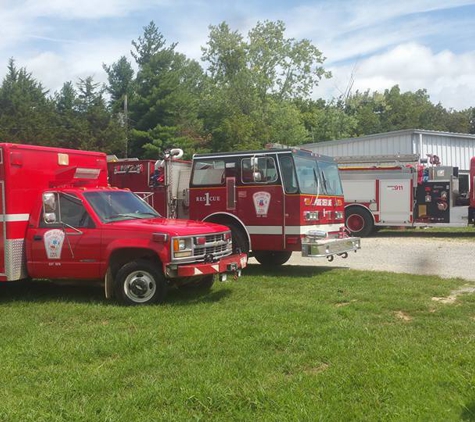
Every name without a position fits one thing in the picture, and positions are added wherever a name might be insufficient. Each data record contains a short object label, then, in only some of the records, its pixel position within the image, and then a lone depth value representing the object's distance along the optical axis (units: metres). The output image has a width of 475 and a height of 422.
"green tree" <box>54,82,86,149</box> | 37.91
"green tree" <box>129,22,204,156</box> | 40.12
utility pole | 40.68
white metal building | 28.80
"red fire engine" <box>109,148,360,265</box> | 10.28
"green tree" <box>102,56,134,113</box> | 55.16
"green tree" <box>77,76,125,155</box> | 38.13
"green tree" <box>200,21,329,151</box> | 46.22
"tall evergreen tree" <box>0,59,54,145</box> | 36.47
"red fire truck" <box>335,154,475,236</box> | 18.41
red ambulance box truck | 7.71
